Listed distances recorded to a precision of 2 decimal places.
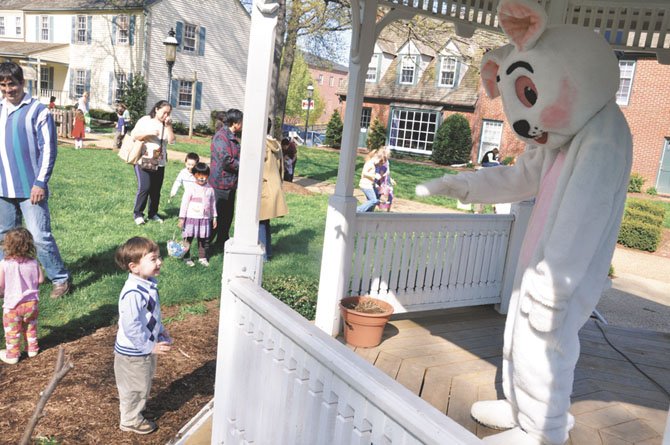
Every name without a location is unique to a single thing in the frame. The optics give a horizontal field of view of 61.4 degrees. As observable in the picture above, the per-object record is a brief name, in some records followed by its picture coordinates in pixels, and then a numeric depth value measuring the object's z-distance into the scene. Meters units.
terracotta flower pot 4.21
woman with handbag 7.96
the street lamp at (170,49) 15.81
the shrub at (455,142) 27.78
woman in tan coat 6.78
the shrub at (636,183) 22.11
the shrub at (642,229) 12.72
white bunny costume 2.50
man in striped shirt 4.81
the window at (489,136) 27.66
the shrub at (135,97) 26.66
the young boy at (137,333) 3.35
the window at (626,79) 22.78
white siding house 28.81
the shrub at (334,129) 30.91
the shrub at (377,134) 31.52
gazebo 1.90
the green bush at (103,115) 27.58
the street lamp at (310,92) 26.03
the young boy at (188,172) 7.22
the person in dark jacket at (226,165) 6.91
